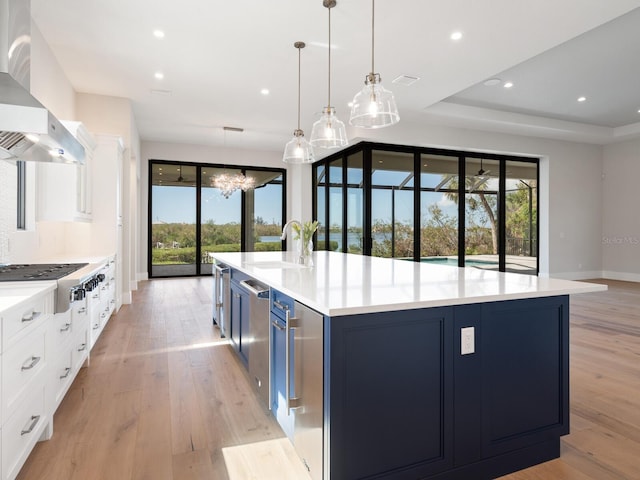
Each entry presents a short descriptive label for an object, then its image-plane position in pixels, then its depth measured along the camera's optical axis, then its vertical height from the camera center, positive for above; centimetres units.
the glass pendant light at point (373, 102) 249 +89
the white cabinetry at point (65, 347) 213 -75
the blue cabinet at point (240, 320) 280 -67
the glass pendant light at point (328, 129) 318 +90
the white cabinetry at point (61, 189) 379 +47
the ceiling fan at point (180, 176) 896 +139
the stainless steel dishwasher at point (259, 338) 224 -65
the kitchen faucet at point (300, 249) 309 -11
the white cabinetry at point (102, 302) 327 -67
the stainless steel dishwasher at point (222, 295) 350 -60
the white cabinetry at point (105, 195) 480 +51
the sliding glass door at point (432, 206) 717 +62
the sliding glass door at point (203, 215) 880 +51
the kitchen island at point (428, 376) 149 -61
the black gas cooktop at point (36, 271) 211 -24
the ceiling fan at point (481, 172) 799 +136
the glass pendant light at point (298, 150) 371 +84
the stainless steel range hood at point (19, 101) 198 +72
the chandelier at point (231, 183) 809 +113
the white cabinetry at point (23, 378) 151 -65
